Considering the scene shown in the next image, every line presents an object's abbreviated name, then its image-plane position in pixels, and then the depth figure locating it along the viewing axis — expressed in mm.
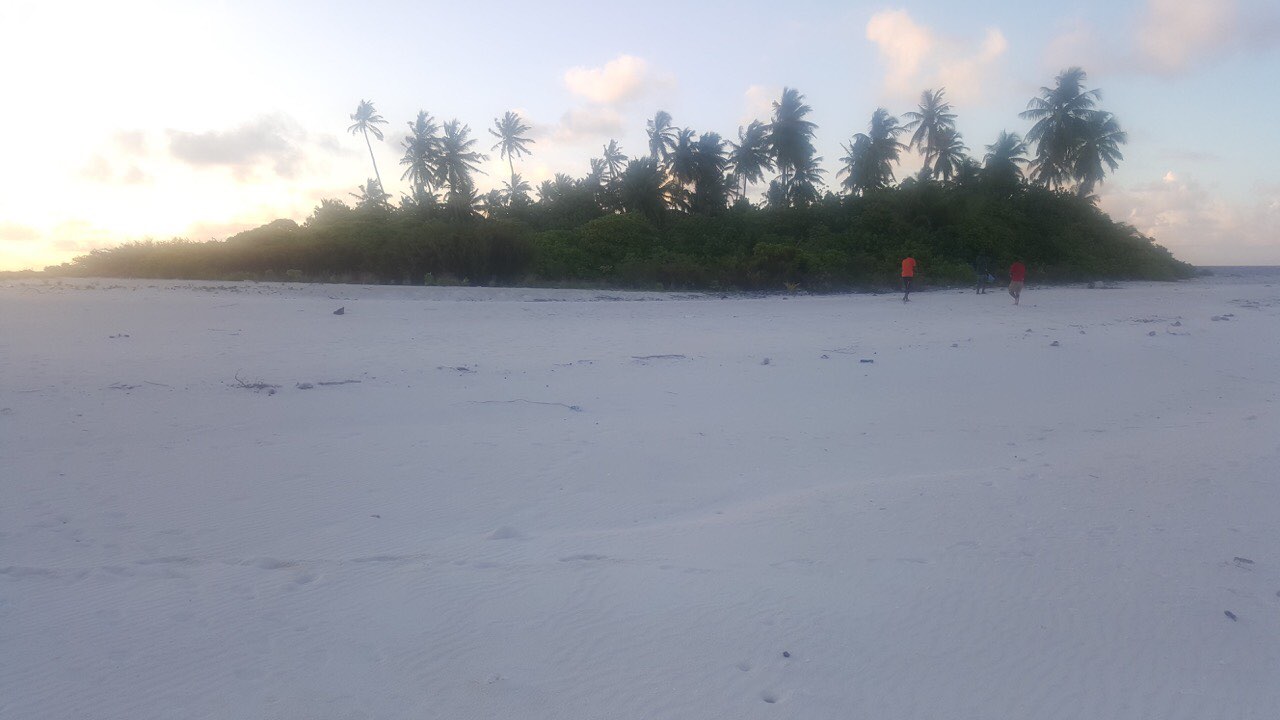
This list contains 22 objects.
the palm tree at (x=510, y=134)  55500
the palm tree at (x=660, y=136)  47594
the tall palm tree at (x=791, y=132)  46844
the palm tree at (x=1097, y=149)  42719
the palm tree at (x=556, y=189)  46750
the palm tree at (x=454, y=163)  49625
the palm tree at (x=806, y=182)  47062
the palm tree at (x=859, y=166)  47406
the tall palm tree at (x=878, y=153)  47219
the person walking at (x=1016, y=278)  21219
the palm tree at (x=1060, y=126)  42594
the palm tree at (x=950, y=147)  46438
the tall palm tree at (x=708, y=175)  46500
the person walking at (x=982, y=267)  28638
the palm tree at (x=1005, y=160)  42875
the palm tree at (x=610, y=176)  44781
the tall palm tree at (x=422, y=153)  49219
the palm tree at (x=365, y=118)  54188
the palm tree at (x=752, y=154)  48219
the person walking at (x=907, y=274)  22250
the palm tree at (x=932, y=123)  46375
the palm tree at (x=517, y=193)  47781
